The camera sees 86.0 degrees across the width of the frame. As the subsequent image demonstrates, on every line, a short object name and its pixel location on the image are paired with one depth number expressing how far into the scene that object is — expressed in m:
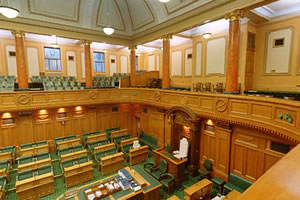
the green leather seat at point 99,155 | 8.15
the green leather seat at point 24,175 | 6.15
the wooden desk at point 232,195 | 4.87
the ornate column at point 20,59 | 8.77
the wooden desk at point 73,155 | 7.55
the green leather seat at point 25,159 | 7.24
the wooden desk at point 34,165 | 6.65
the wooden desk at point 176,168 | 6.77
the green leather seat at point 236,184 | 5.77
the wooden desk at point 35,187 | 5.75
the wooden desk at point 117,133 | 10.56
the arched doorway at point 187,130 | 7.24
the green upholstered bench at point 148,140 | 9.88
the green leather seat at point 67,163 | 7.18
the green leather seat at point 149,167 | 7.50
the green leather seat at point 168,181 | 6.42
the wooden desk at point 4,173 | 6.34
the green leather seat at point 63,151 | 8.18
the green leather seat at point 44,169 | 6.53
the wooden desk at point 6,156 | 7.47
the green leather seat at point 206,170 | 6.90
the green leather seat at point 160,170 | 7.04
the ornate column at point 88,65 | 11.06
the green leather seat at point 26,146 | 8.55
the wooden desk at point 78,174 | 6.71
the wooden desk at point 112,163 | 7.62
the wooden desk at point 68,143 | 8.75
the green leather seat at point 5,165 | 6.95
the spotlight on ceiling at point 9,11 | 5.38
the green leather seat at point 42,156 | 7.61
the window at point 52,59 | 13.21
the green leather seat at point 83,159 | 7.39
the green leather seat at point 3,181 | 5.85
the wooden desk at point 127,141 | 9.33
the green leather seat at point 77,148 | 8.46
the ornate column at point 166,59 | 9.50
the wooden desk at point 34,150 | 7.90
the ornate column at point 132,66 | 12.50
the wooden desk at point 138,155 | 8.43
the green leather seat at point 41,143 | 8.90
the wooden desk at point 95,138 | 9.70
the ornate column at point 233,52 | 6.17
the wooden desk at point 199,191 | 5.11
